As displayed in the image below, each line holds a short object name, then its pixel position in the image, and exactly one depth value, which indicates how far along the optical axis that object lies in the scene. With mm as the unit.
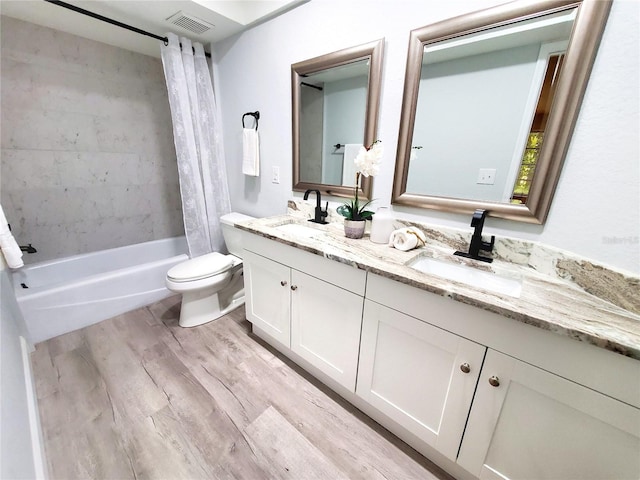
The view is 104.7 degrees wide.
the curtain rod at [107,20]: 1515
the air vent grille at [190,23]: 1669
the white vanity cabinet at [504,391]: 654
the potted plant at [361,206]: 1194
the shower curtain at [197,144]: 1927
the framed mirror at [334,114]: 1352
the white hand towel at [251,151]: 1957
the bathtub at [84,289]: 1662
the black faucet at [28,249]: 1981
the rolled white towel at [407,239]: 1183
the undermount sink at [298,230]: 1427
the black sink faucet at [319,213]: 1587
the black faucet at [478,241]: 1055
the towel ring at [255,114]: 1934
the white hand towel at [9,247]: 1304
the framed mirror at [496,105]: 893
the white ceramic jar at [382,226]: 1250
